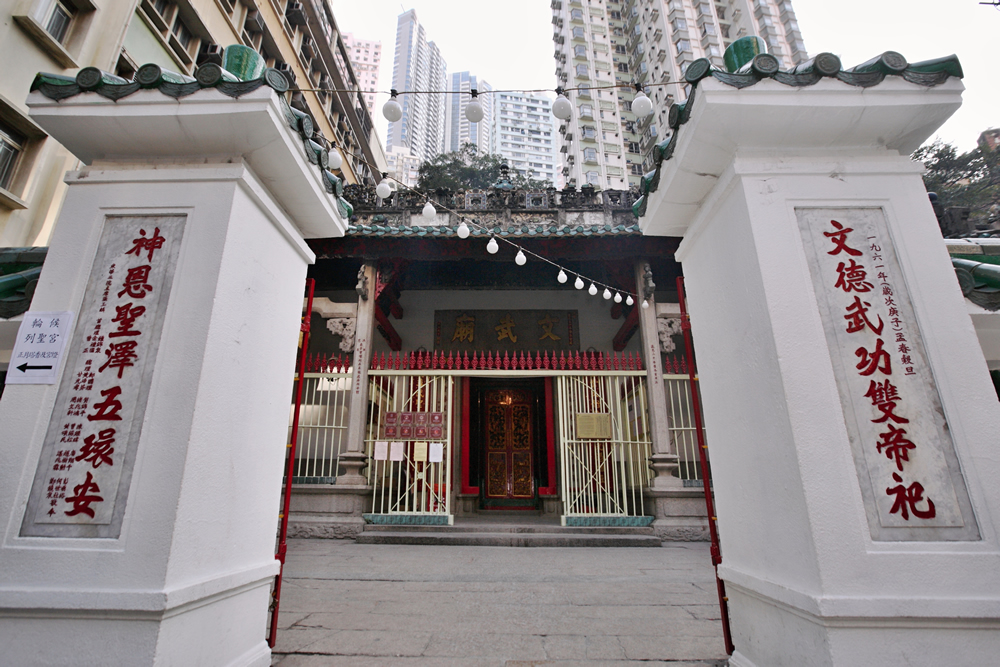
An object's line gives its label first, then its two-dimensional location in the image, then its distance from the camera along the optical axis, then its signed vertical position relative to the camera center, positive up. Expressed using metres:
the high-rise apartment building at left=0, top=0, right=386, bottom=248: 6.60 +6.42
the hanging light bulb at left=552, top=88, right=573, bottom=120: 4.28 +3.22
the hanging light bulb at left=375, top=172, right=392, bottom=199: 5.29 +3.11
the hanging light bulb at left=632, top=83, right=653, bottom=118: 4.03 +3.02
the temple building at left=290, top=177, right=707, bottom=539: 7.08 +1.64
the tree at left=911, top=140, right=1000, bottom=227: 17.84 +10.72
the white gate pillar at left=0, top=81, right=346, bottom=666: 1.87 +0.32
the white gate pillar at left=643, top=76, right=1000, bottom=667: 1.81 +0.32
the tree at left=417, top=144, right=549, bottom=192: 22.66 +14.56
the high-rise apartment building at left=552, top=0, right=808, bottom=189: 32.06 +28.56
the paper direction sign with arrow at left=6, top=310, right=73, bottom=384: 2.11 +0.57
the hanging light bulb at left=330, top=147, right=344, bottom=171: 3.89 +2.58
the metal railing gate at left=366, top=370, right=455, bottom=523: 7.09 +0.44
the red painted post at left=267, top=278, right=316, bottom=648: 2.63 -0.06
